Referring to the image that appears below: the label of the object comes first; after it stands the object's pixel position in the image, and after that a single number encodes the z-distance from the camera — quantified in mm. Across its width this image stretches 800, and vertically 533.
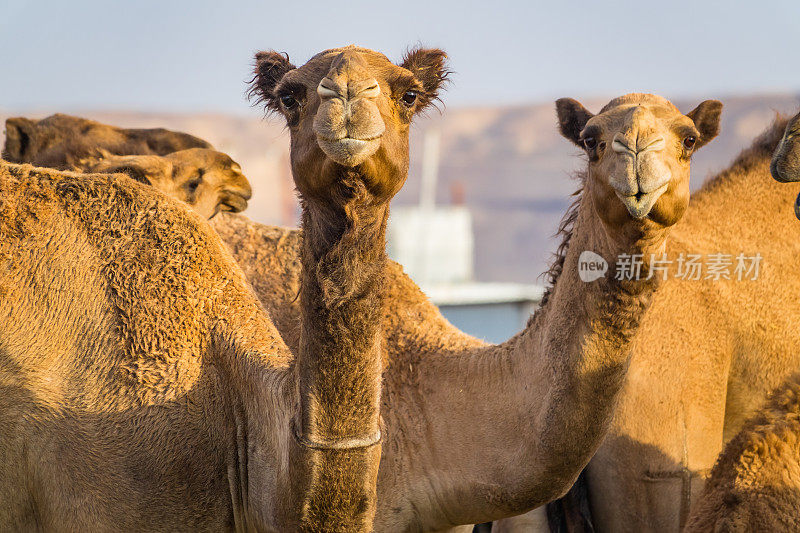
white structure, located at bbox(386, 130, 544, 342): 66500
